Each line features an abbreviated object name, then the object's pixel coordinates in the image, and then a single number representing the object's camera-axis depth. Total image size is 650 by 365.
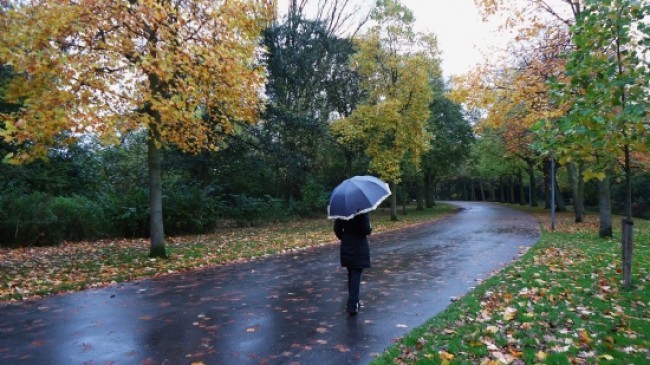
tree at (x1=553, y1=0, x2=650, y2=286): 5.37
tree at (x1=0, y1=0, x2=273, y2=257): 7.88
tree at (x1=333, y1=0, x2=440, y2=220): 23.50
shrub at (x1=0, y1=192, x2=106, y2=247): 12.88
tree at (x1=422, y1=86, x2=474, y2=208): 32.75
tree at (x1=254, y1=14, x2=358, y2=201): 24.00
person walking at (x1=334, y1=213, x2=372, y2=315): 5.98
